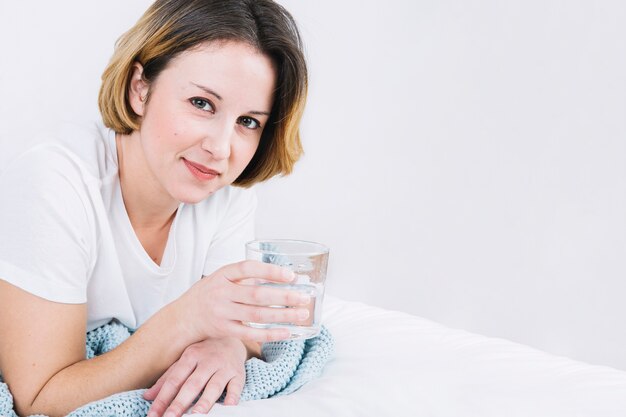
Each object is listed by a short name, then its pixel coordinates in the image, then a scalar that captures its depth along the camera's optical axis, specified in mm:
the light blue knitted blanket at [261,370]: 1119
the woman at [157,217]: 1199
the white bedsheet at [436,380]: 1169
